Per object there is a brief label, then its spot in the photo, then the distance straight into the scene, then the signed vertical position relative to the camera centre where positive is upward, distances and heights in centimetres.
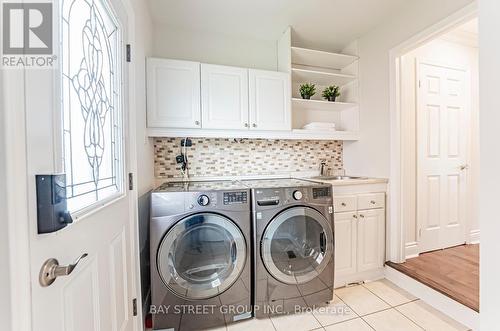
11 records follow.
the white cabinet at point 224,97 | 201 +59
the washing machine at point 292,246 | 161 -64
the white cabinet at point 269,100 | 213 +59
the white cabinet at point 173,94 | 189 +59
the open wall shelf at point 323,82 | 235 +93
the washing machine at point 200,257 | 146 -64
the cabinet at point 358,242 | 198 -74
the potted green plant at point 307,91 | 243 +76
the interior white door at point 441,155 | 236 +5
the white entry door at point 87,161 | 58 +1
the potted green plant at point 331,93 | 253 +76
